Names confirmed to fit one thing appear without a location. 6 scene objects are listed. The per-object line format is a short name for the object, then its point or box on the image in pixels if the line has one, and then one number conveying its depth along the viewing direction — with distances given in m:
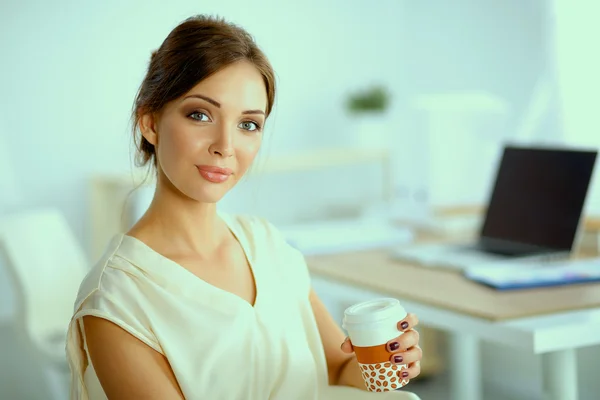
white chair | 2.71
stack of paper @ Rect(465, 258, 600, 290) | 2.05
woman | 1.31
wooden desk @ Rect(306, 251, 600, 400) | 1.77
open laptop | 2.31
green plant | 4.17
